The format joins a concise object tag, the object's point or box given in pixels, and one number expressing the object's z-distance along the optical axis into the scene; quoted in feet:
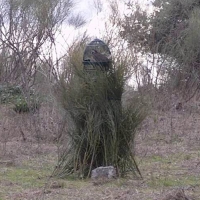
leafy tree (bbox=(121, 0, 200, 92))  100.40
